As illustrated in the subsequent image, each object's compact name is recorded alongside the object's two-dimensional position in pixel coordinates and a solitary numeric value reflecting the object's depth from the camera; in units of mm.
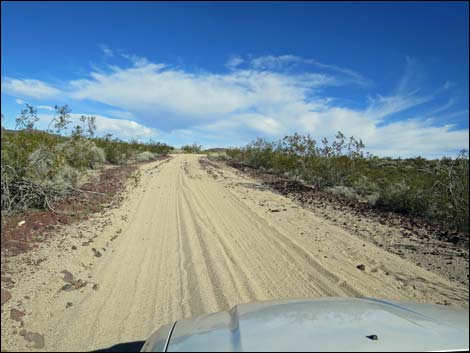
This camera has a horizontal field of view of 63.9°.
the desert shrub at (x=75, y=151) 11117
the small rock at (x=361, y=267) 6404
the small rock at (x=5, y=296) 4719
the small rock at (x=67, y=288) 5296
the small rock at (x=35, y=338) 3843
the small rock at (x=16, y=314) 4352
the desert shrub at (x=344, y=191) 14922
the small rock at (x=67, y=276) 5589
